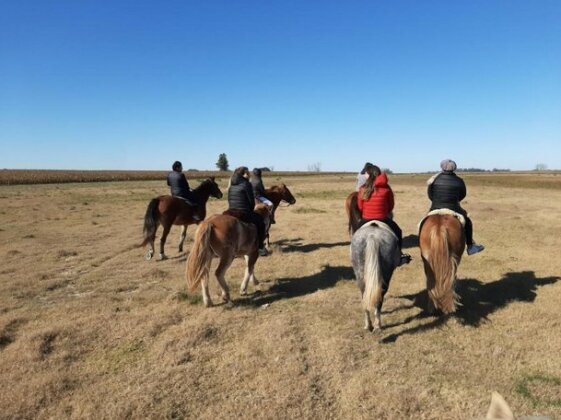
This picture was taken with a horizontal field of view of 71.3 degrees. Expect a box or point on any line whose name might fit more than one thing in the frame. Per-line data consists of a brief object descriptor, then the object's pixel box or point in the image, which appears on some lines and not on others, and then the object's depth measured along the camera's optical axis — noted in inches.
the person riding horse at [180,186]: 493.0
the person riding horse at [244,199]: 360.2
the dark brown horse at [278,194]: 553.6
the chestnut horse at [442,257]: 269.3
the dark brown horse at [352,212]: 484.4
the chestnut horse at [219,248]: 295.4
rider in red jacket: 277.9
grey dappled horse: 246.8
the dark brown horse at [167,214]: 456.4
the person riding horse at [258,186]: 480.7
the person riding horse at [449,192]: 308.3
